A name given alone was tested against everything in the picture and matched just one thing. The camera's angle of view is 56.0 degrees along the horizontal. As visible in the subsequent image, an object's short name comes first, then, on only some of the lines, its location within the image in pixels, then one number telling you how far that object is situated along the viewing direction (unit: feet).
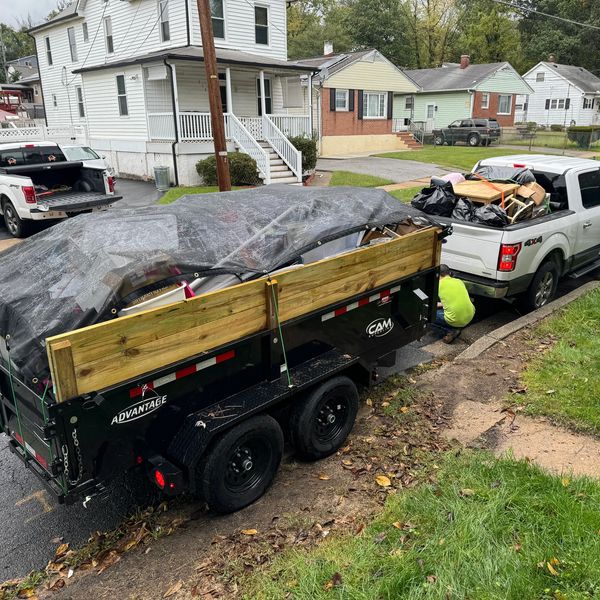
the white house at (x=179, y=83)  63.41
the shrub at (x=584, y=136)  114.11
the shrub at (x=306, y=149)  66.28
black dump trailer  10.60
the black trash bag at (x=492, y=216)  21.99
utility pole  34.19
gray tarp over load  11.05
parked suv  118.21
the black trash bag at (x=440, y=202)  24.13
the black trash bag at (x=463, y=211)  23.23
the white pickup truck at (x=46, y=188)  40.01
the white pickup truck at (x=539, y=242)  22.17
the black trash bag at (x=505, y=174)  25.39
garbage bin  60.16
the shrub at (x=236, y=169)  58.59
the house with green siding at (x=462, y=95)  137.39
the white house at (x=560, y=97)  174.19
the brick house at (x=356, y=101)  99.66
